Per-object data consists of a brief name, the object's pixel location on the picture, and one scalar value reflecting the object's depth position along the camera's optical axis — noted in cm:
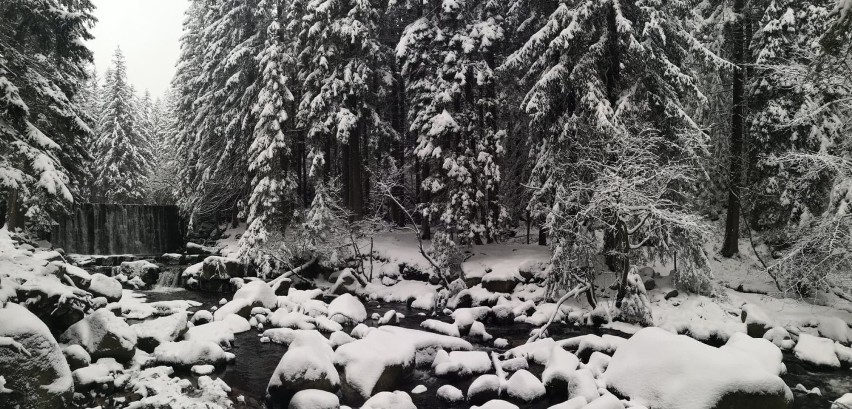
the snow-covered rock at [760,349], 916
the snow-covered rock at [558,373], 923
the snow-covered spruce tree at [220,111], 2352
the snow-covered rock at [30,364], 695
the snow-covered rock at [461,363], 1023
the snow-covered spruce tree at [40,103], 1183
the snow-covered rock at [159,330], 1086
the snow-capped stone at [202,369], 1003
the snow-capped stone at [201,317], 1422
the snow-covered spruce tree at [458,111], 1867
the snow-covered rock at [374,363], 898
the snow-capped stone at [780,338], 1202
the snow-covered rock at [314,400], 805
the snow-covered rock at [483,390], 895
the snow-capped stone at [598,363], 966
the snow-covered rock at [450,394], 896
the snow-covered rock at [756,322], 1277
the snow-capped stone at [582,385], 846
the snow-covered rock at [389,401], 809
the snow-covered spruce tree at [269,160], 2047
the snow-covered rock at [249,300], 1470
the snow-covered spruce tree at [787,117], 1399
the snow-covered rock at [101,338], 970
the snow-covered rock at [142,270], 2089
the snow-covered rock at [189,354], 1016
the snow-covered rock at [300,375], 870
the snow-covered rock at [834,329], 1198
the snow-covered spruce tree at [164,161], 3849
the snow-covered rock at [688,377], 748
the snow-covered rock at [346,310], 1486
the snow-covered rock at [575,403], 779
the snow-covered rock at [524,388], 899
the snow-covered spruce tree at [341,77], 2034
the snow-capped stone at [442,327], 1323
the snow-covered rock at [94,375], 861
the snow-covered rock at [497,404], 790
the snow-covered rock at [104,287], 1416
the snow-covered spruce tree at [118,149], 3881
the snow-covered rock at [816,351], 1085
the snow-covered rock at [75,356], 902
